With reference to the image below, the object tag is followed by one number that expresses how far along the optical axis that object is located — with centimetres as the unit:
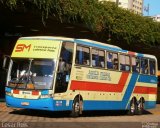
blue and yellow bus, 1970
